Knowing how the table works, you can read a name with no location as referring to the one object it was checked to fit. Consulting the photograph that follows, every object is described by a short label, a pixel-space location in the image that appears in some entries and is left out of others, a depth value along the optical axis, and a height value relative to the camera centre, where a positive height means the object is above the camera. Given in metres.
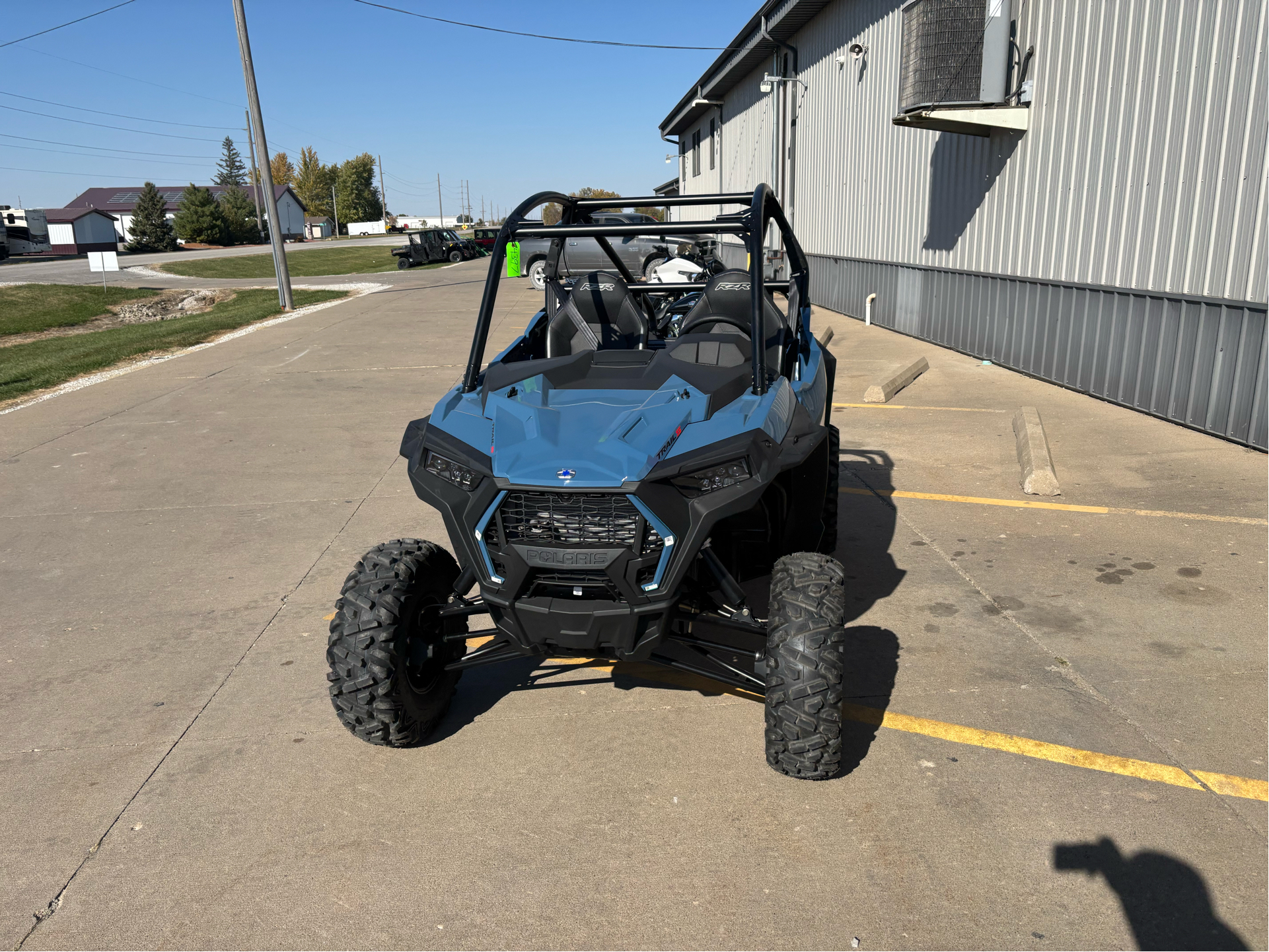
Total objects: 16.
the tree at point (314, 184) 133.88 +6.43
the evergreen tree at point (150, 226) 74.31 +0.73
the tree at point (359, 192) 134.50 +5.28
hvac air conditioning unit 11.91 +1.82
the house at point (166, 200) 103.56 +3.52
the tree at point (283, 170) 140.71 +8.93
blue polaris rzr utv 3.38 -1.10
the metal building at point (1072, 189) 8.33 +0.24
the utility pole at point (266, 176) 21.97 +1.27
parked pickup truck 24.72 -0.85
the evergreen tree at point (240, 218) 80.69 +1.23
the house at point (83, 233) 83.88 +0.42
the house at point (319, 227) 113.88 +0.47
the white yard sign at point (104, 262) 29.21 -0.74
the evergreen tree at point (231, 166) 155.12 +10.66
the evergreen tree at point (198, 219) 75.44 +1.17
